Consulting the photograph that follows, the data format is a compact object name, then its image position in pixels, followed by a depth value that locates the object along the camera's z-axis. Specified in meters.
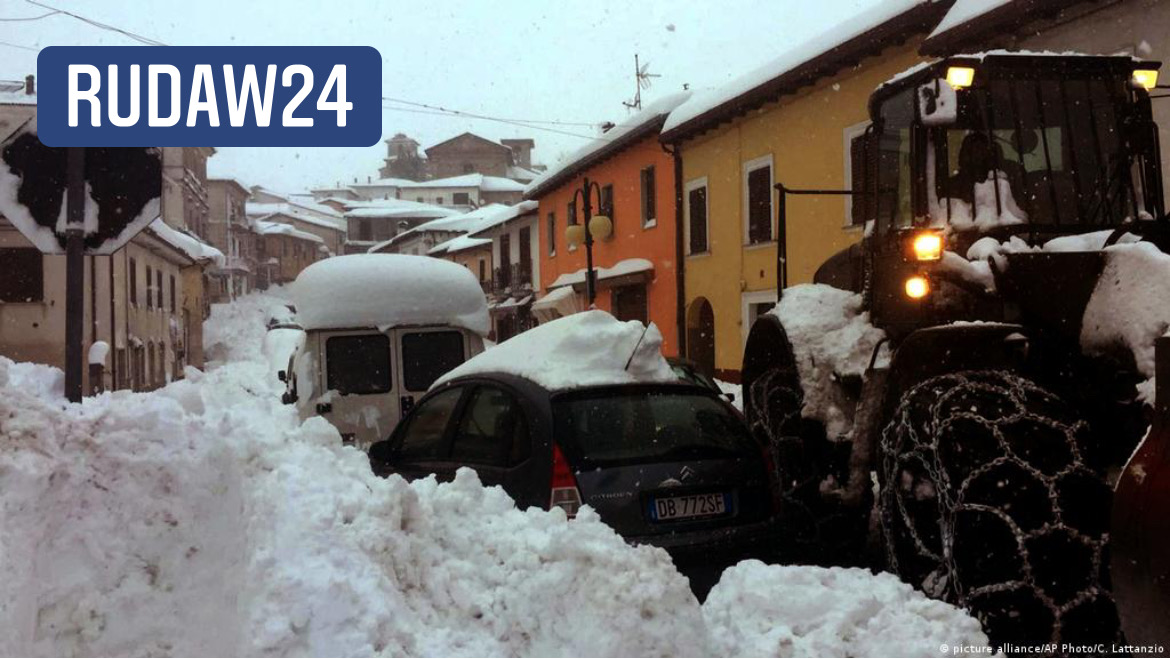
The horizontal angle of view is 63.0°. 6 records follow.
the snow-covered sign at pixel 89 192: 4.67
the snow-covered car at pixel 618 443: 4.82
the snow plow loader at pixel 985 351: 3.71
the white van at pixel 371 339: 10.48
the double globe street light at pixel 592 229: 21.62
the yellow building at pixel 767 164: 14.76
